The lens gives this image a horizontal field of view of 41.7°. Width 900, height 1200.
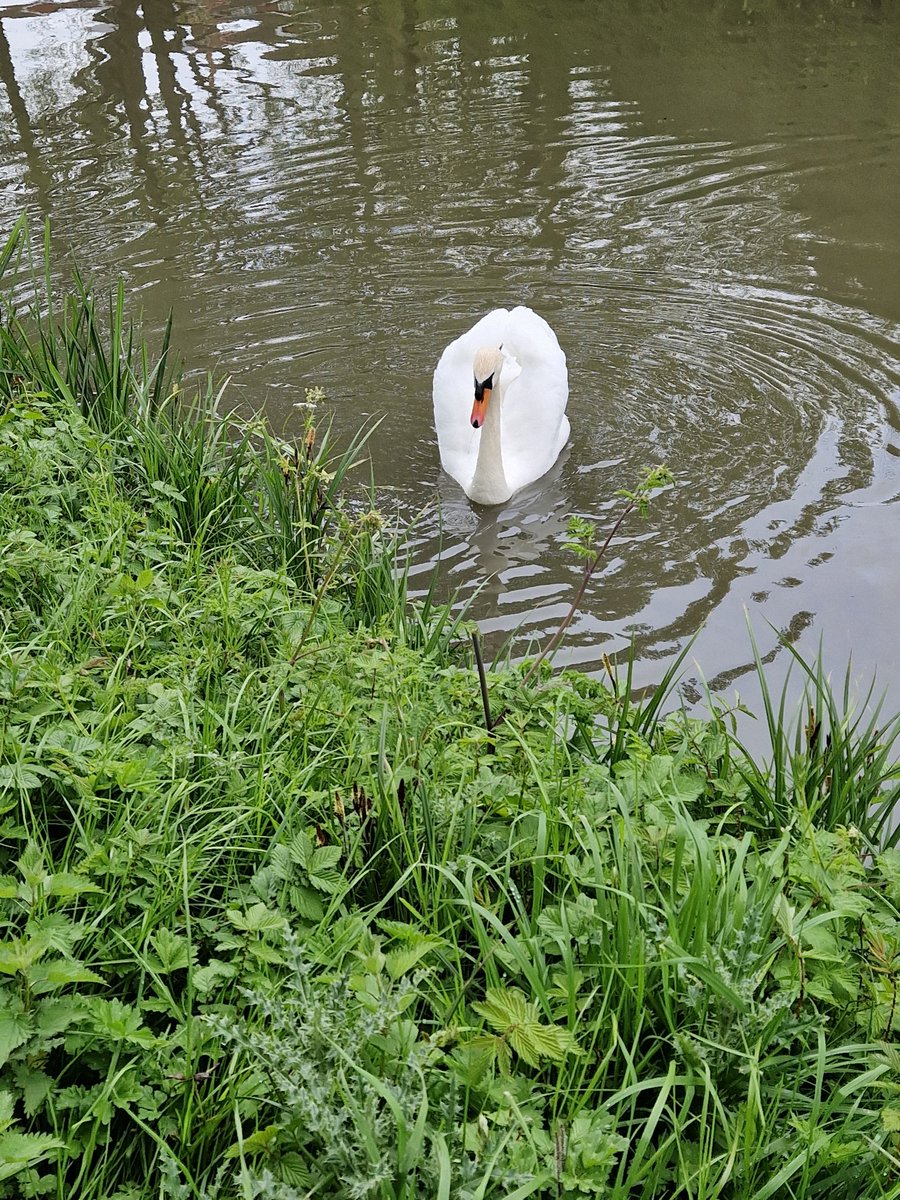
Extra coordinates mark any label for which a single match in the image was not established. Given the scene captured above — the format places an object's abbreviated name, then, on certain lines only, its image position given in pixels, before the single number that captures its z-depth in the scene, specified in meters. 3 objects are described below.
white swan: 5.81
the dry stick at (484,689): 2.99
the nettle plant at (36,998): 1.91
